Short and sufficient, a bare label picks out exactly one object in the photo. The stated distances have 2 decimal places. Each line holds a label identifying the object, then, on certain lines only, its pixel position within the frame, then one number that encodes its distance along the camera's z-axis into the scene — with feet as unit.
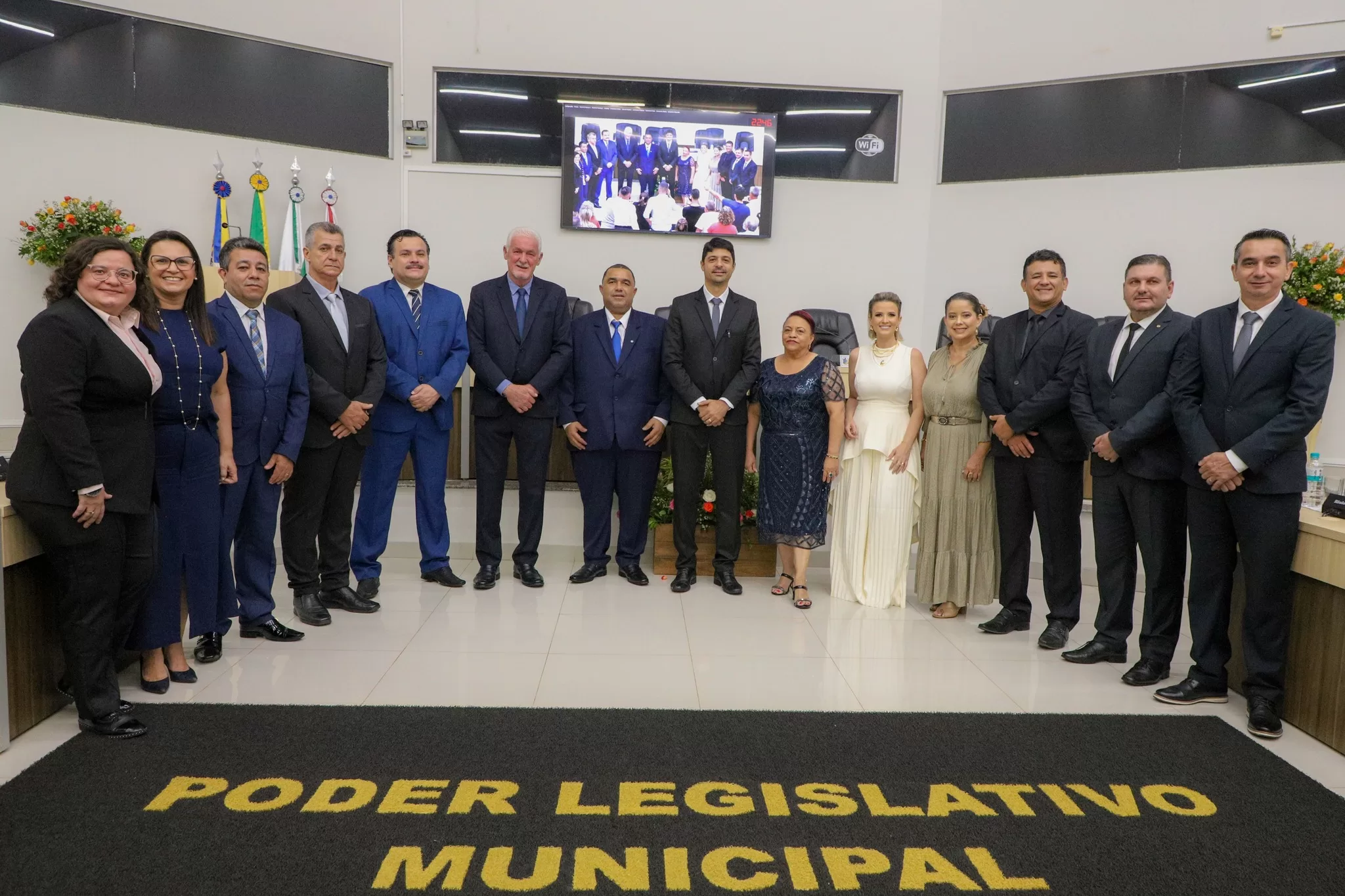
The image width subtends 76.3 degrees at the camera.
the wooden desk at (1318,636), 8.89
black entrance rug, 6.20
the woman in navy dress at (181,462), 9.33
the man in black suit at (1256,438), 9.13
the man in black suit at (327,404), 12.34
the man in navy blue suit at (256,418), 10.84
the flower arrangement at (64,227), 19.03
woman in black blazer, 7.76
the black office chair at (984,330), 16.74
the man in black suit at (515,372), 14.47
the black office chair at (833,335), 18.74
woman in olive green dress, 13.30
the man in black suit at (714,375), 14.40
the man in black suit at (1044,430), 12.07
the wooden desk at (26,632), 8.18
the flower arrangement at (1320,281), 18.42
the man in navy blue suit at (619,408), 14.73
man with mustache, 13.83
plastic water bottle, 11.60
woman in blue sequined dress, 14.14
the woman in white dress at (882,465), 13.99
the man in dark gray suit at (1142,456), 10.66
